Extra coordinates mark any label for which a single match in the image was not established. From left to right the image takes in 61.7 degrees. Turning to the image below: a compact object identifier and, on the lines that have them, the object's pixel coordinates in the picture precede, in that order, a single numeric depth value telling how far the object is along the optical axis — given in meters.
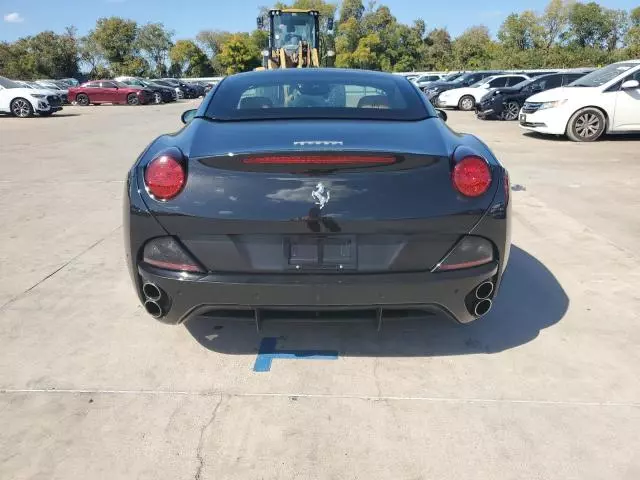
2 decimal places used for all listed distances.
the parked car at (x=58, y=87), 31.08
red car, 30.00
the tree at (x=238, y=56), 71.81
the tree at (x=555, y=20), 63.38
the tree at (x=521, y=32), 60.94
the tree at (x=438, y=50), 69.25
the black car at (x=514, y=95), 16.56
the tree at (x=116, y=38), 70.12
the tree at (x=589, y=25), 61.91
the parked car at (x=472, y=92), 20.34
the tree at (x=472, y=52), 59.56
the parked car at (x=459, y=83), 23.41
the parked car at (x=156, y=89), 31.22
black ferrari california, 2.39
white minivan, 11.05
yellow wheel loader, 20.22
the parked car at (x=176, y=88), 35.28
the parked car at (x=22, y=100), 20.19
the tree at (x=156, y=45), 76.62
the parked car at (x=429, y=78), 31.82
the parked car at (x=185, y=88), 37.81
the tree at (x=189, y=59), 77.31
